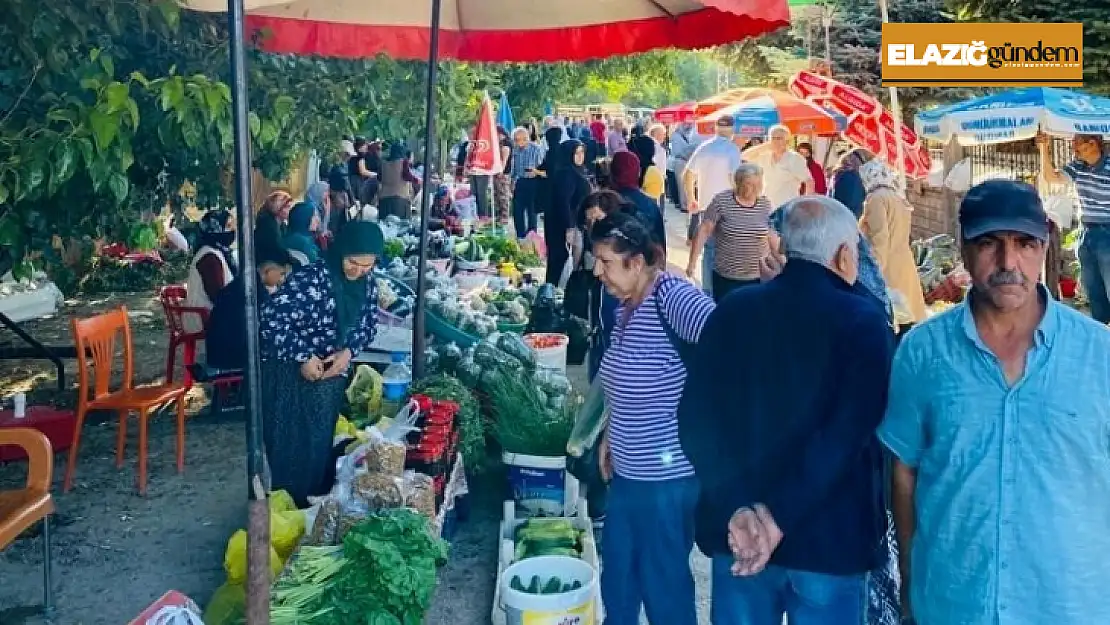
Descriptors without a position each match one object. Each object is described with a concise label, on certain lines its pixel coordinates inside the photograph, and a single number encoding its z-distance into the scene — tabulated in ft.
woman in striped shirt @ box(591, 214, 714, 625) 10.94
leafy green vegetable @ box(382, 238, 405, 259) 32.28
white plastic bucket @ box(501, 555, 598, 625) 11.85
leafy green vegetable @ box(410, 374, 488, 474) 17.19
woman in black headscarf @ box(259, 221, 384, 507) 15.35
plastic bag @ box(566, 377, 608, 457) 12.89
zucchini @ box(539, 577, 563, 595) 12.85
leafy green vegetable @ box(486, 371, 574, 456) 16.88
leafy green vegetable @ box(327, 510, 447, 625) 10.68
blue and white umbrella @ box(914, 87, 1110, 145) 32.07
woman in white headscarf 20.88
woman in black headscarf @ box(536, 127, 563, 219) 34.96
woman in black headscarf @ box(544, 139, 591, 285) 31.19
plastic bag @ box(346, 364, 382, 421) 19.25
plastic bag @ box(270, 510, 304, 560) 12.75
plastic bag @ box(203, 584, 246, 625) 11.30
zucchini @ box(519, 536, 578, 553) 14.28
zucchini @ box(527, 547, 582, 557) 13.96
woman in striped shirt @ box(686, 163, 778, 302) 23.44
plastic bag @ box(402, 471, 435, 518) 12.84
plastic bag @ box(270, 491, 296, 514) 13.64
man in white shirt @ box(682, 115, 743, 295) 39.75
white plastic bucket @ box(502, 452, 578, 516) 16.48
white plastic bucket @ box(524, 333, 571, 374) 22.94
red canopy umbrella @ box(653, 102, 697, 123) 76.48
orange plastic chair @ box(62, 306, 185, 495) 18.42
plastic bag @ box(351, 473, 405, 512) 12.37
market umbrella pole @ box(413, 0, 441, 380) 18.17
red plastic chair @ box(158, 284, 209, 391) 23.49
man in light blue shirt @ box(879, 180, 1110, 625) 6.73
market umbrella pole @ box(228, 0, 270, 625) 7.58
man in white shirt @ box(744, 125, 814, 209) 35.27
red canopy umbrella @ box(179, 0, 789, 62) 16.89
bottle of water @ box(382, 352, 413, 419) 19.16
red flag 44.57
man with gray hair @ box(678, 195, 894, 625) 8.19
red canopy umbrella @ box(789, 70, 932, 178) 38.91
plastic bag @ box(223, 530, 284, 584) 12.16
